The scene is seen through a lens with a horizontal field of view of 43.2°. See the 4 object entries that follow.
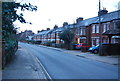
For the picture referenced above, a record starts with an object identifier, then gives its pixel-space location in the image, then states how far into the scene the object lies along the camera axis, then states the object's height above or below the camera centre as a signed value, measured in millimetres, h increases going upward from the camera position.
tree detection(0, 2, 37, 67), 7948 +1490
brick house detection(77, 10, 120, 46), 29825 +3050
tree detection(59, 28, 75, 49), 34875 +1153
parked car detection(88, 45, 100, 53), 24859 -1336
